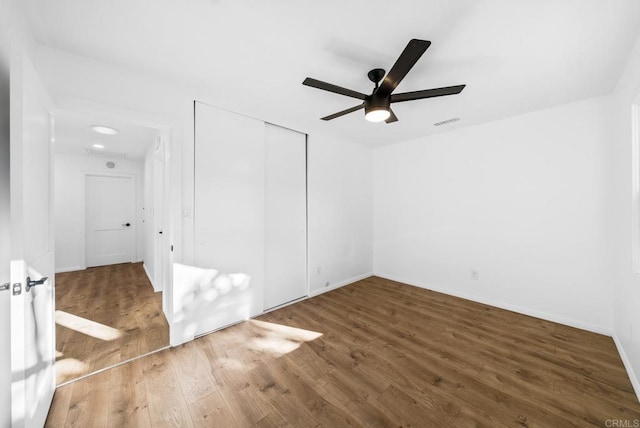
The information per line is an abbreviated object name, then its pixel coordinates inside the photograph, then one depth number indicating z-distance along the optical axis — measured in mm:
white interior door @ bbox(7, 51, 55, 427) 1086
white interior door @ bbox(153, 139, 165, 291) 3564
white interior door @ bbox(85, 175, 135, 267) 5172
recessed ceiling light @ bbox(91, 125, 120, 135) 3334
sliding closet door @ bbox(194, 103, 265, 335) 2502
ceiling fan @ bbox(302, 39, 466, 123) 1622
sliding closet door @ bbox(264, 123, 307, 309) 3193
